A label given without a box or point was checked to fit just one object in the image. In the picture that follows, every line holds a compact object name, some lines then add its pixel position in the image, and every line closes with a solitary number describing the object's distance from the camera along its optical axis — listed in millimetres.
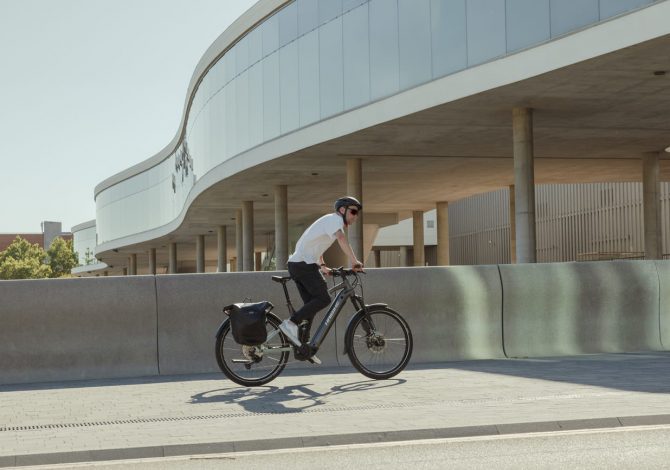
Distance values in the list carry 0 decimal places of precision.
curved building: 23266
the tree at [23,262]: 117812
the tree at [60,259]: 131162
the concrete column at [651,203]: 36750
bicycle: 10492
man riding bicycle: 10508
